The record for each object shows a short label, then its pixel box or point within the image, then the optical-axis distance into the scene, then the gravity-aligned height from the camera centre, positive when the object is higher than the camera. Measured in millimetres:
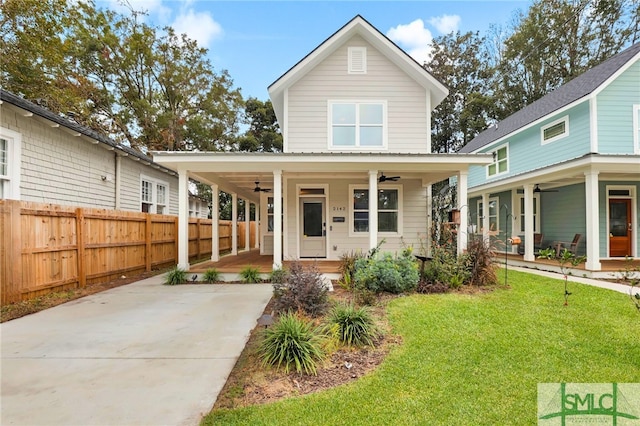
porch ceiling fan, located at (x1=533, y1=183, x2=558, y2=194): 11635 +1002
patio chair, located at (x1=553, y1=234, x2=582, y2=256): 10227 -1017
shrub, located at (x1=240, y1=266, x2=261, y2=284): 8086 -1508
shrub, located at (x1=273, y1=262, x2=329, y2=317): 4855 -1229
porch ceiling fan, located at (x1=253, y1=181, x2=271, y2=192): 11408 +1079
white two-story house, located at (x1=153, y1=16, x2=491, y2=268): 9859 +2591
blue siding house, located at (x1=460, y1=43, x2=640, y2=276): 8625 +1437
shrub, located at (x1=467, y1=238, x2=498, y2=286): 7074 -1099
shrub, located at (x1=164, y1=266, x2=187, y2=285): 7875 -1509
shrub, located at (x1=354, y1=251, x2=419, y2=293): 6441 -1243
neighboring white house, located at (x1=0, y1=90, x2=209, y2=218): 7125 +1582
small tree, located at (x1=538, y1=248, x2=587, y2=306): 5539 -796
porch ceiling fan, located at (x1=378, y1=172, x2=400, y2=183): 9453 +1185
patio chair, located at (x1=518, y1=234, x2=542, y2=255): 12344 -1038
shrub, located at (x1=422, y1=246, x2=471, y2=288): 6840 -1216
